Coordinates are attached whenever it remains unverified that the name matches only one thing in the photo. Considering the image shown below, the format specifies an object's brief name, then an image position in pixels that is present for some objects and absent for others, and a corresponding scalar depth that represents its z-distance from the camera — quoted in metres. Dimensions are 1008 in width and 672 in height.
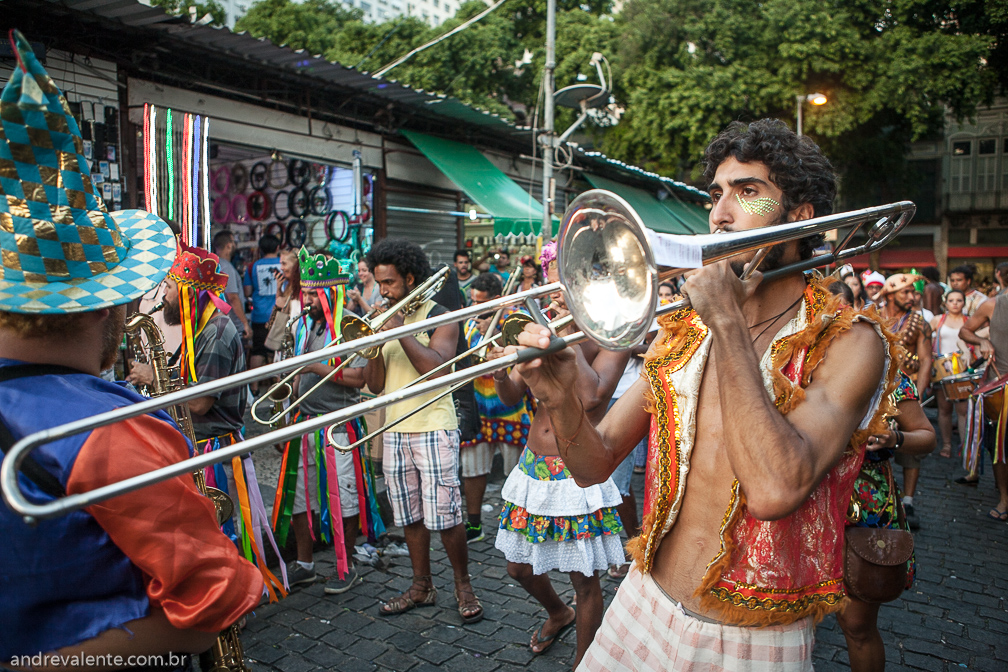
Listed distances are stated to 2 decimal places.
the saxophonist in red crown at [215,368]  4.00
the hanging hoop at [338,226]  11.12
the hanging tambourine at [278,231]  11.76
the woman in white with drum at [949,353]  8.15
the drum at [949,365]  8.34
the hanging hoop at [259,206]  11.99
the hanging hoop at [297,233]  11.56
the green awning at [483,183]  11.77
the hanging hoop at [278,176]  11.80
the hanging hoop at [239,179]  12.26
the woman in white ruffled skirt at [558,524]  3.42
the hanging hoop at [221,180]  12.51
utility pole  11.45
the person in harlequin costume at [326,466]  4.66
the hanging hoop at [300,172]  11.47
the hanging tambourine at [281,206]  11.84
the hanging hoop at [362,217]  10.95
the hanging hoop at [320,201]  11.41
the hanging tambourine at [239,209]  12.23
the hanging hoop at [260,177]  11.97
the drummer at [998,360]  5.96
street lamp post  18.67
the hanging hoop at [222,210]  12.43
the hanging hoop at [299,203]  11.52
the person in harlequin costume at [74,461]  1.41
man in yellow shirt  4.16
